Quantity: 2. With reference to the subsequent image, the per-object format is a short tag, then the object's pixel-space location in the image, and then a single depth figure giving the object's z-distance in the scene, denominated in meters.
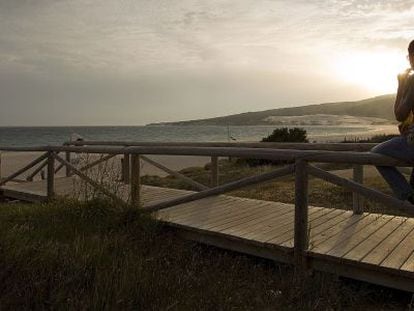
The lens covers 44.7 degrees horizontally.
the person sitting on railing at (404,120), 4.11
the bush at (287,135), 20.67
